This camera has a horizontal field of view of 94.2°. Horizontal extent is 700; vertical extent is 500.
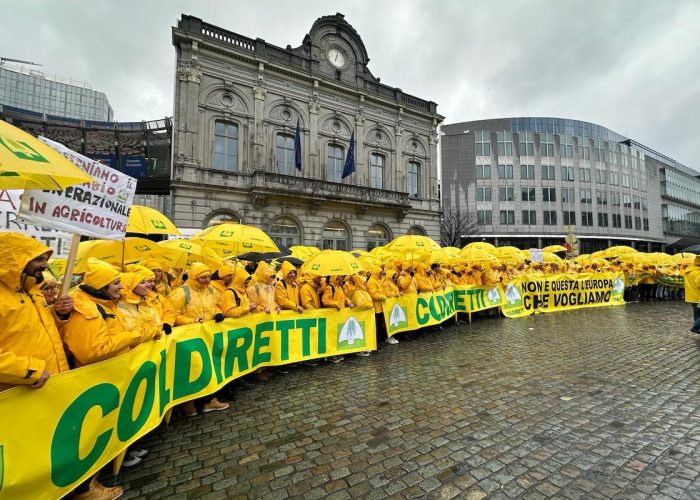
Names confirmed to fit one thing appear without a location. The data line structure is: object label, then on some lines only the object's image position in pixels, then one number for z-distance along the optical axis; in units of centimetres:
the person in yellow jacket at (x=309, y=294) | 651
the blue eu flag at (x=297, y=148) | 2009
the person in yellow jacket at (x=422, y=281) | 921
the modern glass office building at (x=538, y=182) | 4497
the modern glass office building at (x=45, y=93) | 7275
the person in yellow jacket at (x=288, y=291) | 619
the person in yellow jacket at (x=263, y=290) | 575
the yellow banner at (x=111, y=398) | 229
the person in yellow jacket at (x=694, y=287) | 828
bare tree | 3794
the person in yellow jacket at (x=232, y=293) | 510
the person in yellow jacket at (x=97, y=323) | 287
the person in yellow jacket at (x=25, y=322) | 228
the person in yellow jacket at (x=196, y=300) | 467
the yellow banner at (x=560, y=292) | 1195
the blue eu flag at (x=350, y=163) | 2152
